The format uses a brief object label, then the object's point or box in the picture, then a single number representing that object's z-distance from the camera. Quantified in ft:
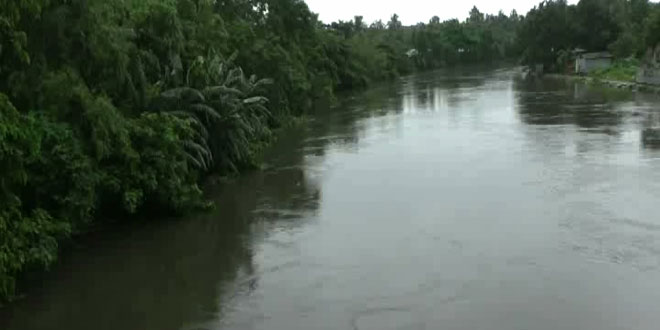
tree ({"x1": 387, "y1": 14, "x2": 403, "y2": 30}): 505.25
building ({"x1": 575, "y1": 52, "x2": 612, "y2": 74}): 214.07
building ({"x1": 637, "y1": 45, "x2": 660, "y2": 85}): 156.46
